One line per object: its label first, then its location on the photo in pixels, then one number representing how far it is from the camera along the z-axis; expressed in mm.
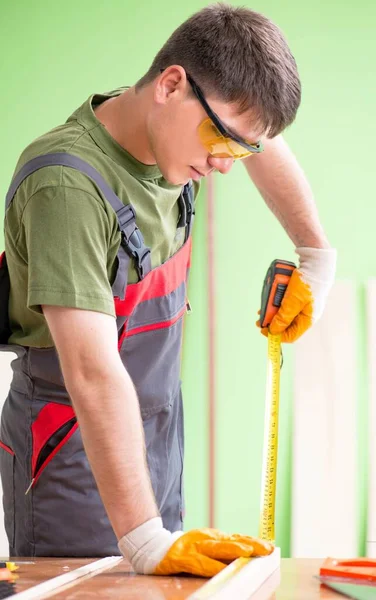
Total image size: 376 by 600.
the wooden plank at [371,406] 3836
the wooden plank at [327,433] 3845
